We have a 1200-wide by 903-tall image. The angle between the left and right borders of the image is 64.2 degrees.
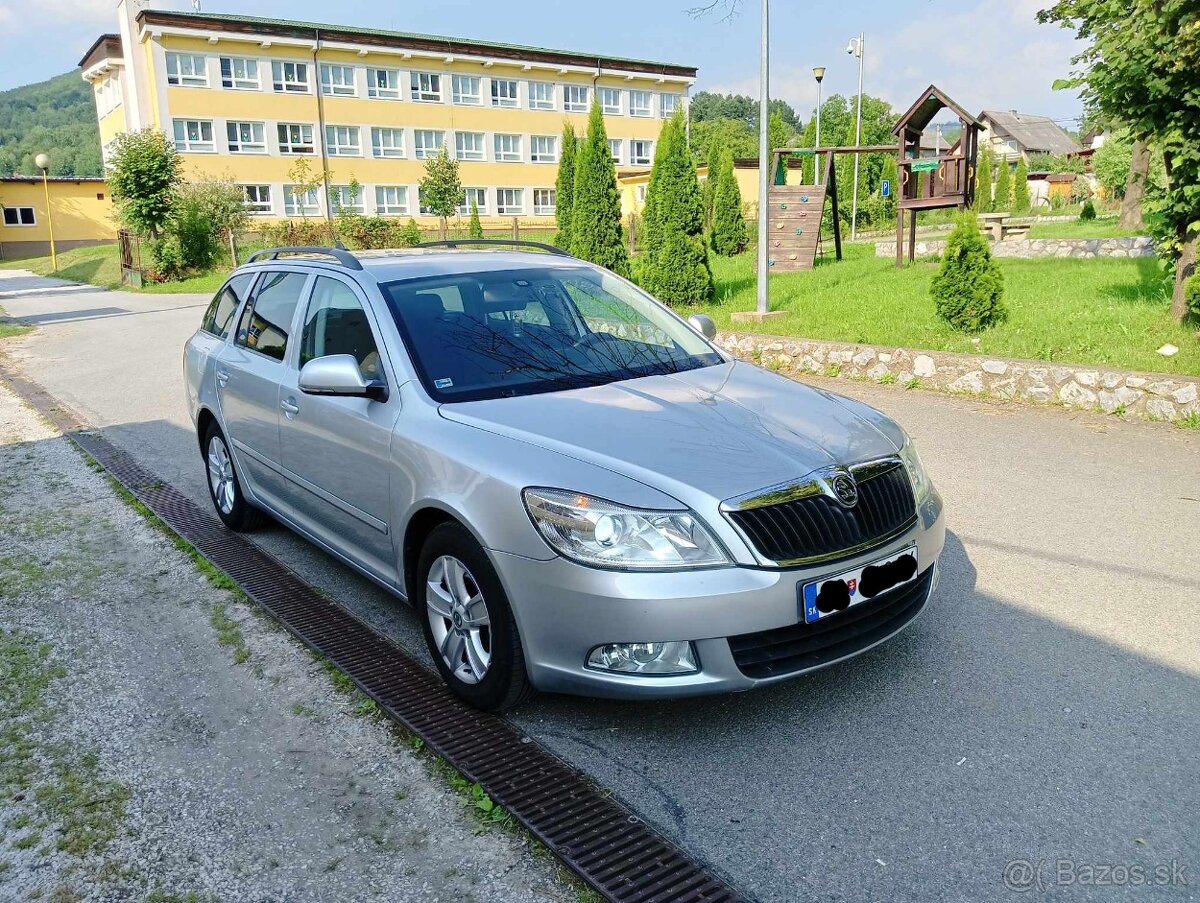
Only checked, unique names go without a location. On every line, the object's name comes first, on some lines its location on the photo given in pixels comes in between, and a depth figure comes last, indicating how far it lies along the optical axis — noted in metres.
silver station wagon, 3.13
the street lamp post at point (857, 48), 39.77
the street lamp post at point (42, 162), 34.92
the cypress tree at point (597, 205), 17.59
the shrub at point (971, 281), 10.43
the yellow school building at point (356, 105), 46.66
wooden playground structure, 19.86
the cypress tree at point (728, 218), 28.42
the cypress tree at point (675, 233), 15.33
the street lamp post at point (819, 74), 31.91
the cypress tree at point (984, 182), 38.91
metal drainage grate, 2.71
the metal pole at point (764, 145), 12.56
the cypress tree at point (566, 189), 18.69
